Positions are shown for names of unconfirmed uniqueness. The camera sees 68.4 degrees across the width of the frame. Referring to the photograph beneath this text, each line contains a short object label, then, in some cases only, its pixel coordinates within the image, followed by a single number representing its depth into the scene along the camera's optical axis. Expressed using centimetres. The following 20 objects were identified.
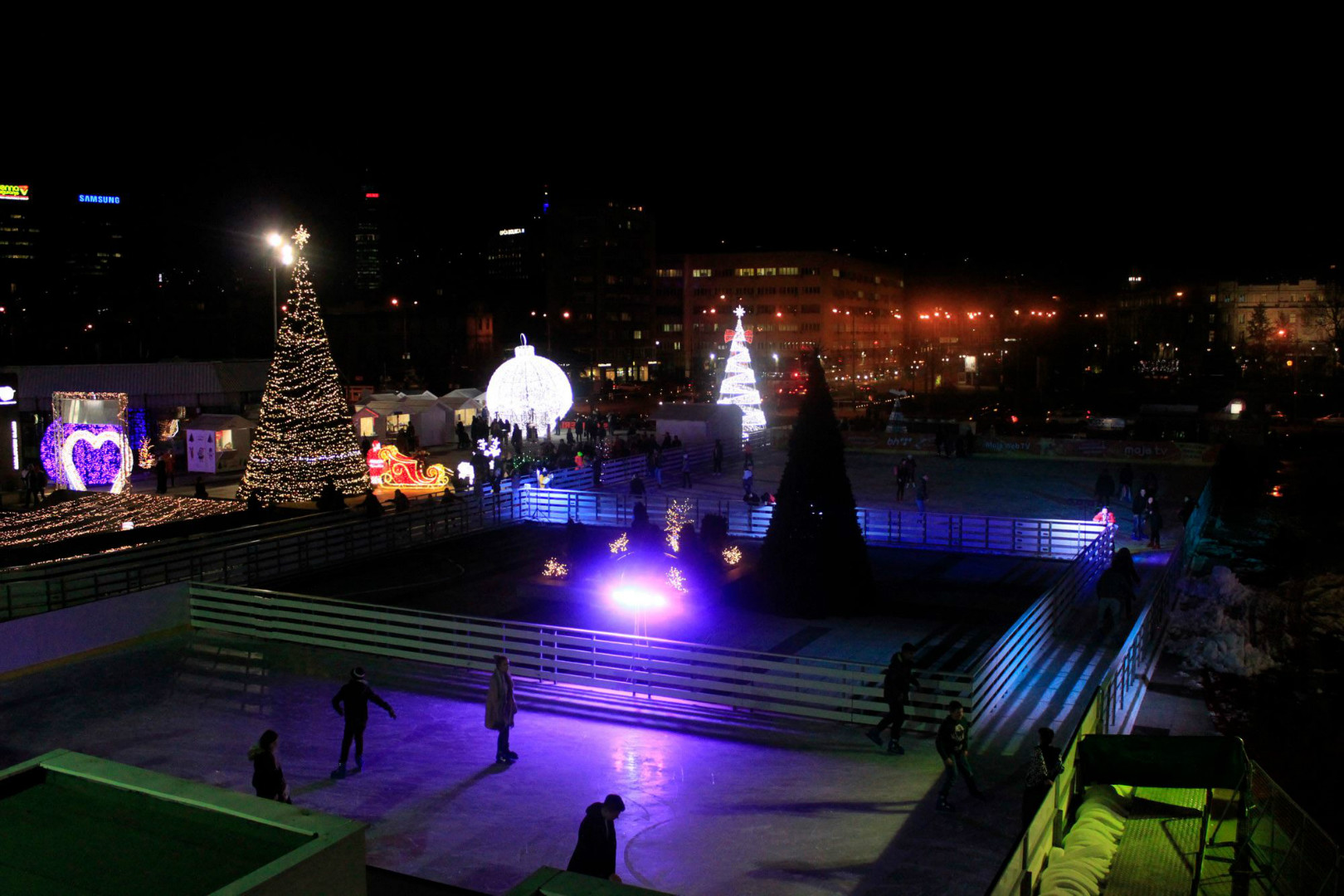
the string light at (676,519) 2309
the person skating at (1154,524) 2142
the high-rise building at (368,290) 11581
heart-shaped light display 2642
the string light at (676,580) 1803
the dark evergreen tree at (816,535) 1623
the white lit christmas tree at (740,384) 4709
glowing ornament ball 3584
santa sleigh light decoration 2842
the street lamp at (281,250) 2675
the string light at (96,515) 2108
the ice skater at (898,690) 1042
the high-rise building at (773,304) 12456
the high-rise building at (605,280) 12250
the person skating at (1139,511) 2233
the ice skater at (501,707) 1019
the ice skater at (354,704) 990
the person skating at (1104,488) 2489
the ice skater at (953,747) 906
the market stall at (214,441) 3122
